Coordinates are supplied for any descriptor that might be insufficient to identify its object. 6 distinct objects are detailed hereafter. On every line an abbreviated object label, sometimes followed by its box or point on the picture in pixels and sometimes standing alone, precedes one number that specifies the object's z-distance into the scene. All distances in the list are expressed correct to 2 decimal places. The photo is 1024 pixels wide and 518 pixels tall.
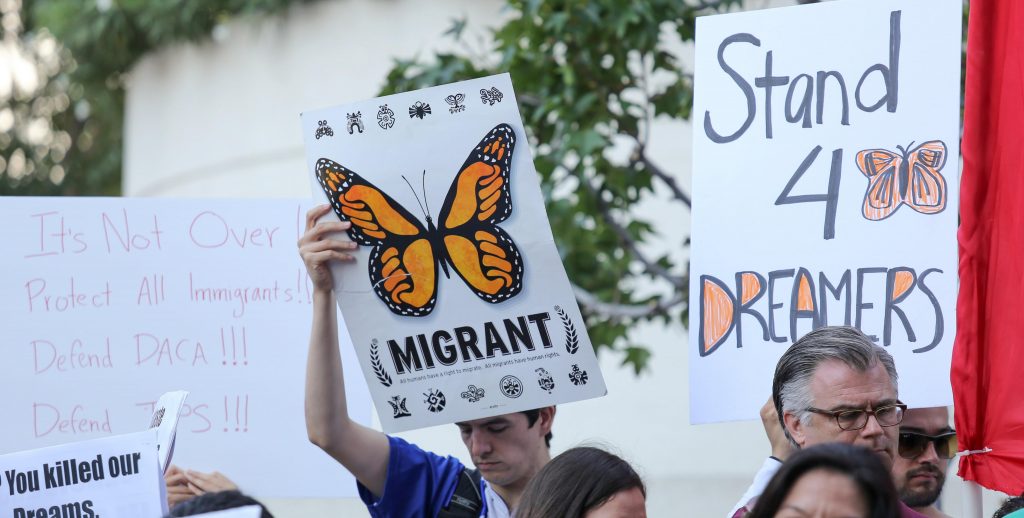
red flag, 6.07
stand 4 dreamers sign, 6.55
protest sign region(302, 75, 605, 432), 6.62
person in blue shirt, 6.57
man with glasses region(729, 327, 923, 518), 5.40
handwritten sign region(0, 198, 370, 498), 7.86
